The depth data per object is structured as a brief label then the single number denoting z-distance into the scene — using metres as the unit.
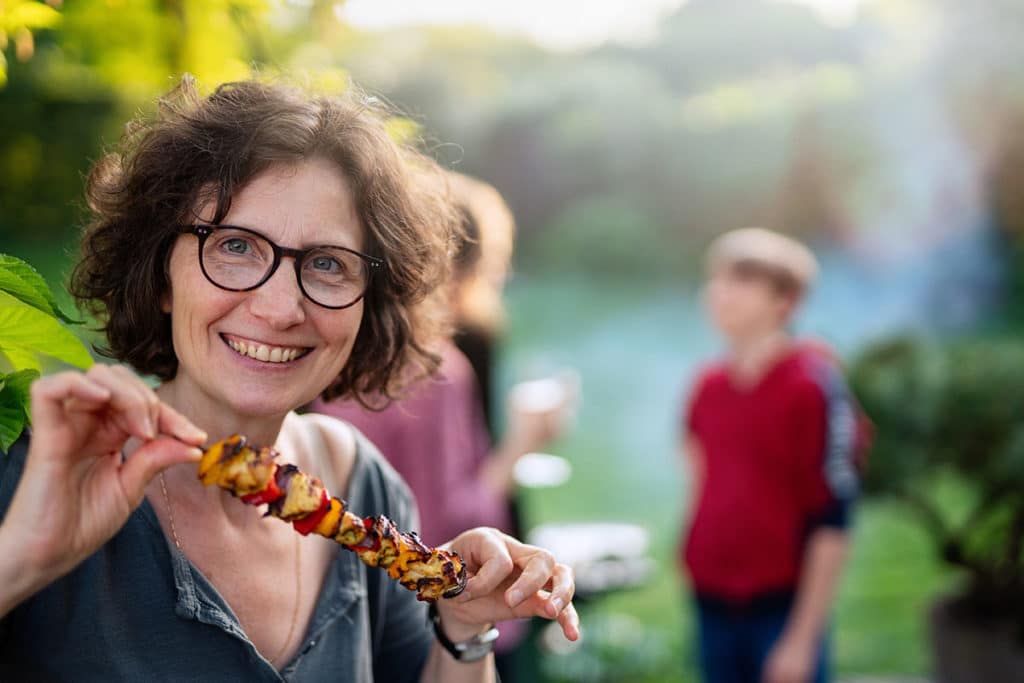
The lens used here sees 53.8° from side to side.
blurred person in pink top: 2.77
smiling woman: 1.32
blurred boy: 3.42
